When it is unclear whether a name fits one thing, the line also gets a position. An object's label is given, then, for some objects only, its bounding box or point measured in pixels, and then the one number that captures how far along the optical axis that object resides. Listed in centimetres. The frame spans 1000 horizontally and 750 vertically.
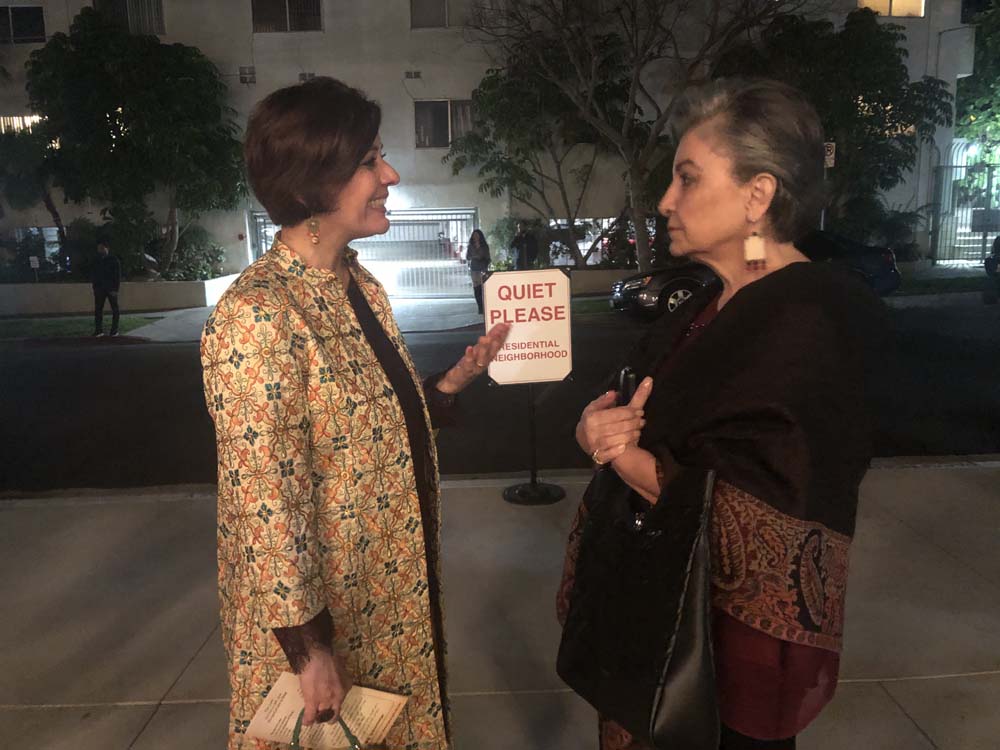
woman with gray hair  153
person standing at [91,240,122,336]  1505
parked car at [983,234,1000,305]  1538
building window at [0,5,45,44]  2106
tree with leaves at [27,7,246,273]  1869
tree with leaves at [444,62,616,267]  1914
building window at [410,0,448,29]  2053
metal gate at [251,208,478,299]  2177
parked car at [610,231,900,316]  1326
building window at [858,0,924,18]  2194
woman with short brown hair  171
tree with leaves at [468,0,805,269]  1695
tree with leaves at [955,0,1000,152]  2105
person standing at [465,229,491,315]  1820
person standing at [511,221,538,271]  1909
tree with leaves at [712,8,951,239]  1864
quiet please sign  477
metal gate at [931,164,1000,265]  2191
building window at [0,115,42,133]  2133
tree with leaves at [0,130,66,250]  1962
